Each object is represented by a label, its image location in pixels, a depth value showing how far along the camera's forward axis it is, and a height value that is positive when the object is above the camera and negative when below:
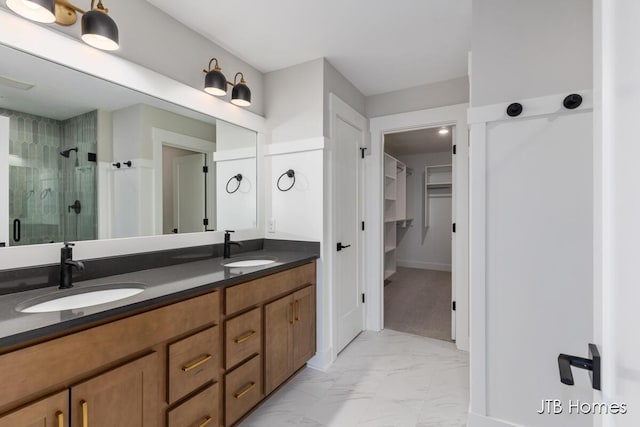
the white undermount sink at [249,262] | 1.96 -0.35
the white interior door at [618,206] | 0.40 +0.01
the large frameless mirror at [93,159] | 1.29 +0.30
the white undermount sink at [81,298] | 1.15 -0.38
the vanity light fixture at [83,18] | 1.16 +0.83
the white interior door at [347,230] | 2.57 -0.16
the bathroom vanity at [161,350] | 0.86 -0.54
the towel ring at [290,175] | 2.42 +0.32
